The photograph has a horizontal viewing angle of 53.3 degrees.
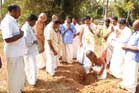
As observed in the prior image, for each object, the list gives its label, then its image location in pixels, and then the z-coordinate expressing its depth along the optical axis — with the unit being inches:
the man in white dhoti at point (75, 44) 219.7
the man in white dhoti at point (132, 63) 134.5
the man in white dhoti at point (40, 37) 157.4
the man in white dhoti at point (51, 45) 151.9
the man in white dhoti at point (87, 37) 187.2
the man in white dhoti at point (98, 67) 156.8
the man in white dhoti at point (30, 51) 135.7
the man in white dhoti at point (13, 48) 119.5
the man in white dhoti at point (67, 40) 191.6
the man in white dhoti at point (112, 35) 178.8
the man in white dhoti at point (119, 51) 156.3
